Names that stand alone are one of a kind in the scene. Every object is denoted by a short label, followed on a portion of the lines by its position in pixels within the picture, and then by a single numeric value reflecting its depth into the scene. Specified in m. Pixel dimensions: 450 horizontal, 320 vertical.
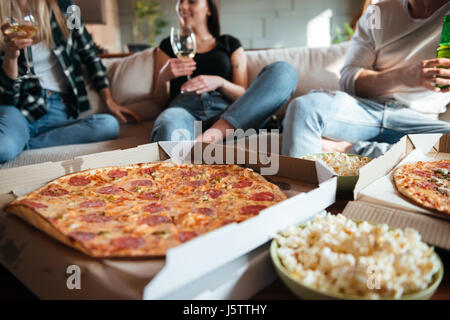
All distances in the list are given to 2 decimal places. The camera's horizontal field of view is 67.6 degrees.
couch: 2.18
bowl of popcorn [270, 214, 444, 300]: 0.45
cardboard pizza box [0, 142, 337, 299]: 0.47
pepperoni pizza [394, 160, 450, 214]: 0.71
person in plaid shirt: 1.73
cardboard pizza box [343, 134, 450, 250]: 0.63
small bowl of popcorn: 0.87
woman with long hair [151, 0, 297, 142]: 1.66
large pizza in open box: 0.62
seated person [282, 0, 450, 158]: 1.51
